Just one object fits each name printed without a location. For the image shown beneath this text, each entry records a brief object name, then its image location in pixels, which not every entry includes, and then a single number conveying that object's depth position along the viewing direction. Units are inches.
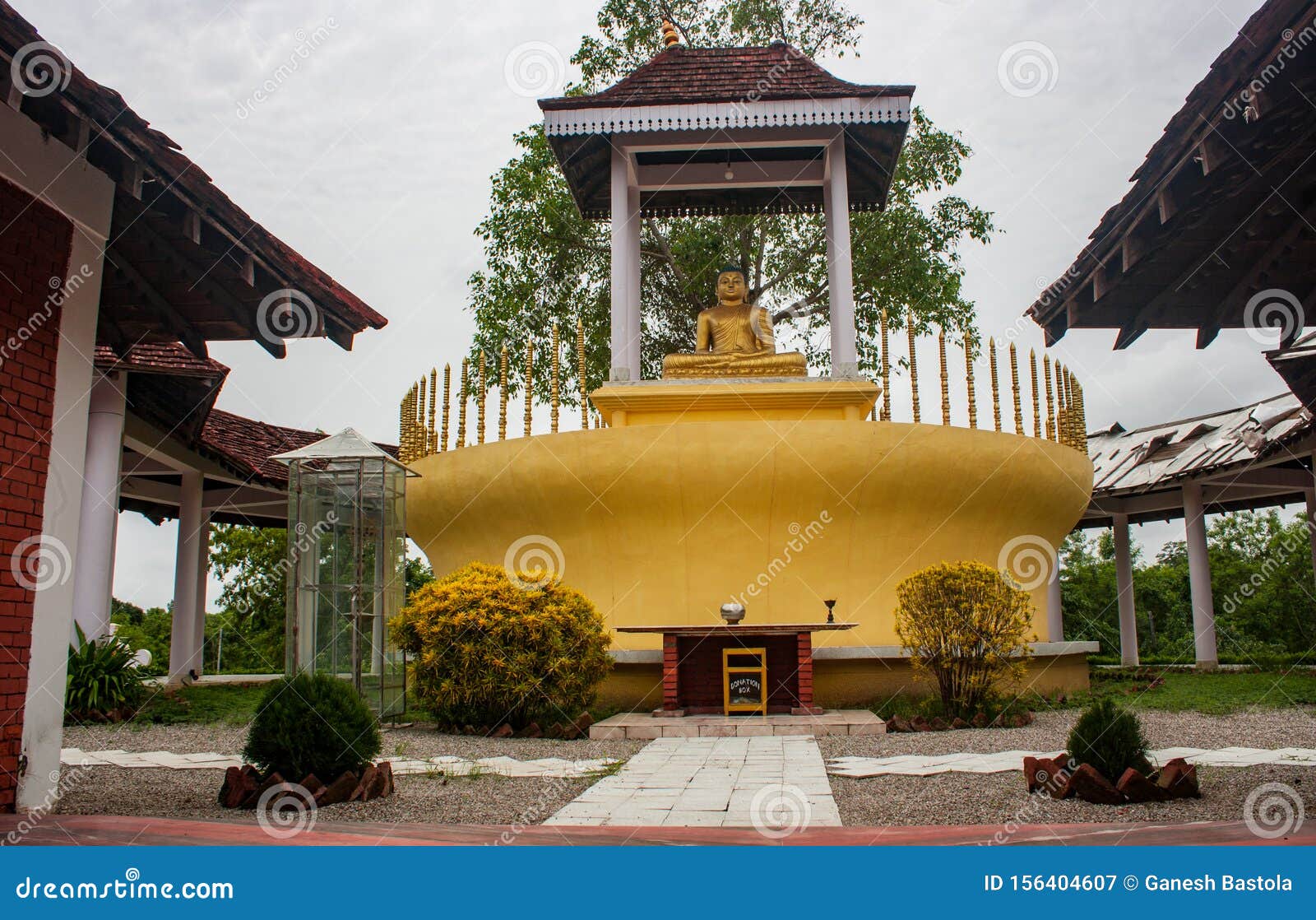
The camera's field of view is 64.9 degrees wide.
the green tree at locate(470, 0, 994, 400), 797.9
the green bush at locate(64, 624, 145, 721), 422.9
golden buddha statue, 524.4
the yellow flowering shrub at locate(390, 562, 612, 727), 356.2
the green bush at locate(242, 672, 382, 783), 220.5
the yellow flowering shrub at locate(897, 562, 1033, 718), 366.9
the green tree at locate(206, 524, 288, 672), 1197.7
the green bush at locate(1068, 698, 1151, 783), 214.4
